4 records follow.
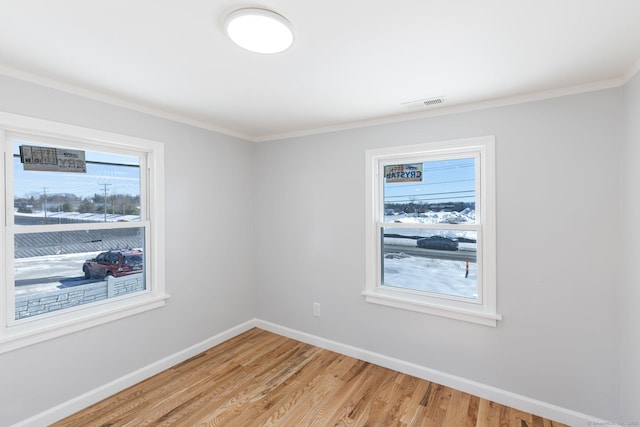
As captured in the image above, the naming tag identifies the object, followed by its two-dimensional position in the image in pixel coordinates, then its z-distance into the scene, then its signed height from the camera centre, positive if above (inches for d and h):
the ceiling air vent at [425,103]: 92.7 +35.5
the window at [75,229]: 78.8 -4.5
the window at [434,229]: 96.0 -6.0
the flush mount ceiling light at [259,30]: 51.9 +34.8
